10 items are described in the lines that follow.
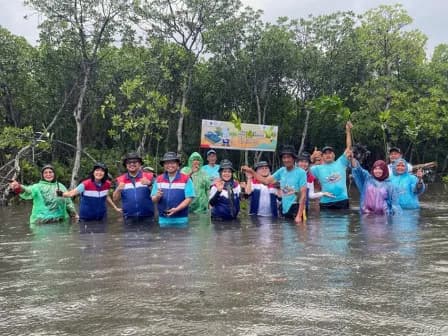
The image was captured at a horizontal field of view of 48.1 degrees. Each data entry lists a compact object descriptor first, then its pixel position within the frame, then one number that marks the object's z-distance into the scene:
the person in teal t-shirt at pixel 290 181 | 7.73
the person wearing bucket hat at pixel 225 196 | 8.05
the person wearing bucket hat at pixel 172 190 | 7.51
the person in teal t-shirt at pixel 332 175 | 8.93
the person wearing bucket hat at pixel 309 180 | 8.92
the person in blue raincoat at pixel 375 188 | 8.15
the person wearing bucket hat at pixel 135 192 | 7.89
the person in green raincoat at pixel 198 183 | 9.48
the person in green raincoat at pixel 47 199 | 8.16
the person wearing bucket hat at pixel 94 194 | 8.14
